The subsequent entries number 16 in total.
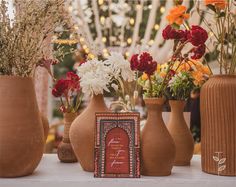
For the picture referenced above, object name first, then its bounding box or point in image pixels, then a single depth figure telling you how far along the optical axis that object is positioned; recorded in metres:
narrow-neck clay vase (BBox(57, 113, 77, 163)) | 1.59
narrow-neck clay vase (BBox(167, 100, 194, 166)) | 1.54
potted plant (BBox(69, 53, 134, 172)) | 1.35
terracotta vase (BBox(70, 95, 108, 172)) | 1.35
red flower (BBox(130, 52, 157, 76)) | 1.28
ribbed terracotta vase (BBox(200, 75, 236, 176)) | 1.33
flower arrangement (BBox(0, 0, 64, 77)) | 1.24
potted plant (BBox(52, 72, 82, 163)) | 1.59
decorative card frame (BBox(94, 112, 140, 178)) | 1.28
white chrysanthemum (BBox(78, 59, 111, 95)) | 1.35
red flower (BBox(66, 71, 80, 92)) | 1.59
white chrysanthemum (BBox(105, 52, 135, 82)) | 1.35
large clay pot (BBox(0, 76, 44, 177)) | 1.24
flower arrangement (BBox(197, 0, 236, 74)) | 1.35
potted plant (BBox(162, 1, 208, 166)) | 1.44
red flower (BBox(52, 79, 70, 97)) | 1.60
